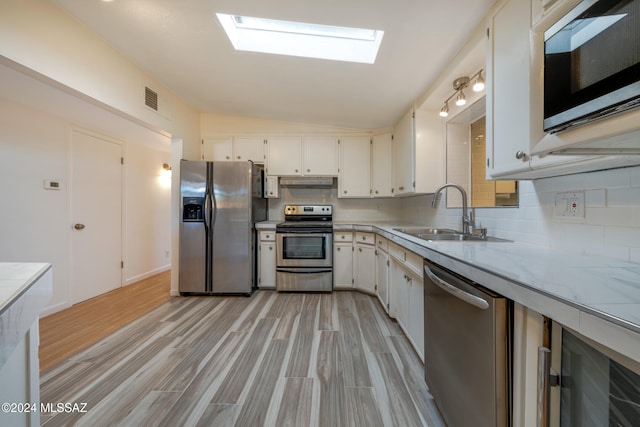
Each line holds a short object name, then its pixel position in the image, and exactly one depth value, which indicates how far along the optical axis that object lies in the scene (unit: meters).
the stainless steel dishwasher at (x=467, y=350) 0.78
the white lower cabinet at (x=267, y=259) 3.20
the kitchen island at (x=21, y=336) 0.58
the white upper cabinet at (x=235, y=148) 3.42
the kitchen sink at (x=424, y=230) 2.16
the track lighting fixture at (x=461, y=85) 1.80
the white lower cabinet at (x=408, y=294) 1.60
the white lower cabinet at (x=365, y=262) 2.98
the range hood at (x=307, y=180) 3.46
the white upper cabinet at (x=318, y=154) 3.42
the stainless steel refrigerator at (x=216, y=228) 2.95
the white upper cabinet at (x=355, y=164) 3.42
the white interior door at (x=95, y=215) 2.84
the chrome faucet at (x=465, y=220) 1.85
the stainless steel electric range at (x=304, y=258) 3.09
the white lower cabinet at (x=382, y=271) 2.43
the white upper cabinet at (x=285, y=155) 3.42
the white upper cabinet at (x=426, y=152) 2.39
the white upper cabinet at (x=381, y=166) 3.30
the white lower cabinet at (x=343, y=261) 3.16
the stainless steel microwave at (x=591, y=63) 0.55
